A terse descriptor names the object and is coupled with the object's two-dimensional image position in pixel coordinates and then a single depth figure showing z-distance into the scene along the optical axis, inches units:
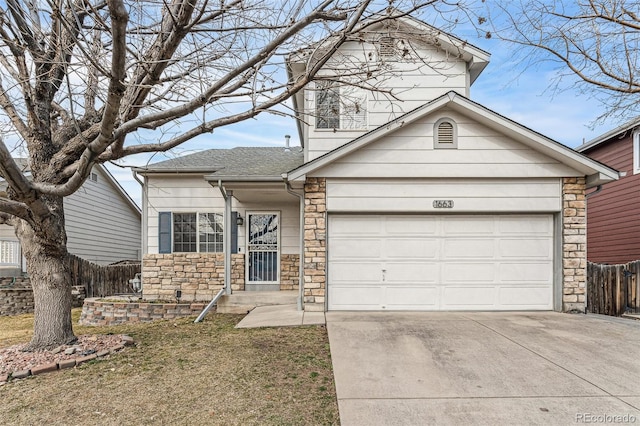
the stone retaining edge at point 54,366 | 179.1
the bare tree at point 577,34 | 293.1
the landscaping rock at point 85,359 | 195.6
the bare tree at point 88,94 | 165.3
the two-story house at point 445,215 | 295.0
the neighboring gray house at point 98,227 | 476.7
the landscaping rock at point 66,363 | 190.7
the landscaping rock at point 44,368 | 183.9
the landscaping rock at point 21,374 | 179.5
